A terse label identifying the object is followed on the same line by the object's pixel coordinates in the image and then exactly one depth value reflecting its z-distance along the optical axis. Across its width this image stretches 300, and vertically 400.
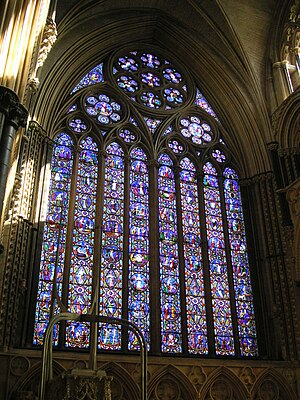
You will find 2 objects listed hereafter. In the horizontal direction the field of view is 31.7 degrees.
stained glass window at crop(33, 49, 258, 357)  11.95
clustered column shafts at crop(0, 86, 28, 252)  7.91
